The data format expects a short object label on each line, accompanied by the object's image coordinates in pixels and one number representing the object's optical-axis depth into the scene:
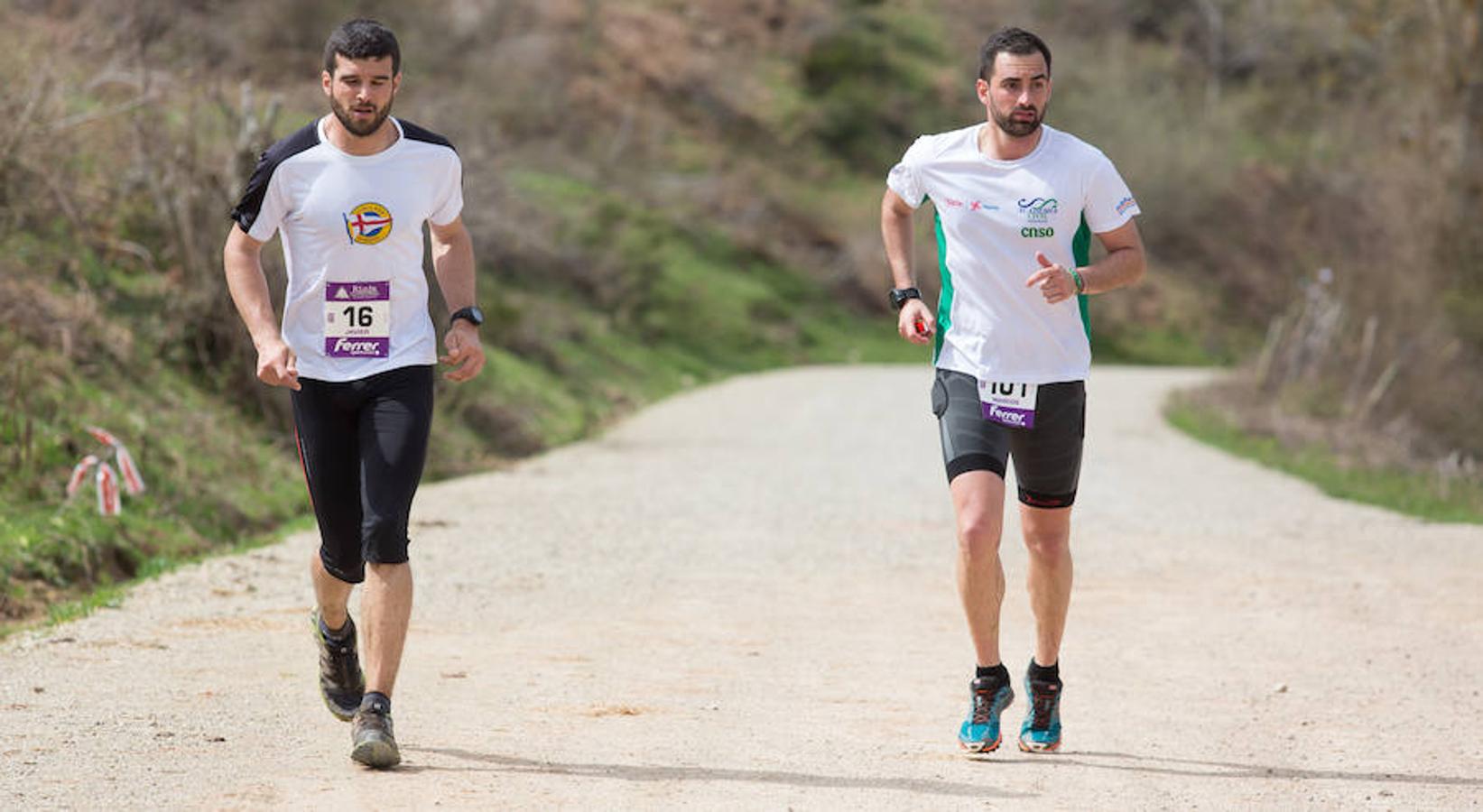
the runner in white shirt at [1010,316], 13.84
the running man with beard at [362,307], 13.24
